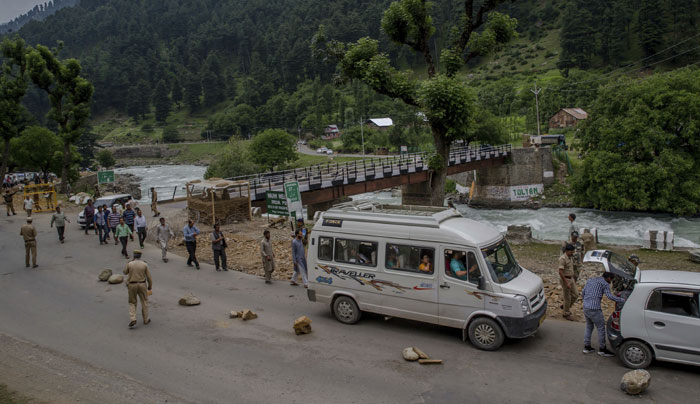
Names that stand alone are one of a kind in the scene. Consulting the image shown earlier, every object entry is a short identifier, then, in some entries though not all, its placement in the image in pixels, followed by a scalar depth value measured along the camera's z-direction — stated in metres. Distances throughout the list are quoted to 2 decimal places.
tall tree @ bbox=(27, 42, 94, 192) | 33.44
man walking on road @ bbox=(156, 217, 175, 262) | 15.93
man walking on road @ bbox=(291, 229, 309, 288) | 12.49
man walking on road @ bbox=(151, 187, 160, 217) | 25.85
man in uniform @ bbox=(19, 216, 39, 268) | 15.09
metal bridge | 29.28
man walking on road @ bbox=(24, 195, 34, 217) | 25.10
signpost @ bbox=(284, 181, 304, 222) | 16.52
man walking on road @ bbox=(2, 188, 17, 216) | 27.58
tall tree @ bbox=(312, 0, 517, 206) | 17.38
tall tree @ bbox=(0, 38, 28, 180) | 33.53
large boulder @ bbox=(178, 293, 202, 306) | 11.59
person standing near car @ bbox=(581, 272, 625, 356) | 8.20
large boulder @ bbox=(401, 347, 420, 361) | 8.27
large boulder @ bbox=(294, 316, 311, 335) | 9.54
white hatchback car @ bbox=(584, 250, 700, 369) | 7.22
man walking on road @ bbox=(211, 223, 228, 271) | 14.48
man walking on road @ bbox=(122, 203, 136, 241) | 18.62
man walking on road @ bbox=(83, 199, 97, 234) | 21.33
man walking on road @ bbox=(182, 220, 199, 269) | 14.87
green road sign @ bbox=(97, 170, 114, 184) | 29.25
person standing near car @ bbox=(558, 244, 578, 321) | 10.05
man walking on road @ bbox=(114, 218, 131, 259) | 16.73
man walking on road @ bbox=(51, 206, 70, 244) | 19.52
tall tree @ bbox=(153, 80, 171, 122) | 151.75
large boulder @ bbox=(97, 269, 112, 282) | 13.87
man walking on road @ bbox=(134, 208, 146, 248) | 17.69
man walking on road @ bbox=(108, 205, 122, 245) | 19.11
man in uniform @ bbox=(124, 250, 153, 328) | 10.05
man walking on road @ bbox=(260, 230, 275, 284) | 12.89
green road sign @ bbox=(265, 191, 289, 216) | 18.00
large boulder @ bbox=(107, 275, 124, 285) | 13.56
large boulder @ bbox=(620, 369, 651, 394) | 6.86
